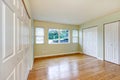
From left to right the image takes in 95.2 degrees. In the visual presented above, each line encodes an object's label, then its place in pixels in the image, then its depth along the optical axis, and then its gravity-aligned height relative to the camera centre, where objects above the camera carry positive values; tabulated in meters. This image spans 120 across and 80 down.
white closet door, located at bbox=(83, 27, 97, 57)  3.33 -0.13
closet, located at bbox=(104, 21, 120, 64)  2.41 -0.10
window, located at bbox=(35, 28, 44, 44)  3.33 +0.28
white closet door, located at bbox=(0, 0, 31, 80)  0.49 +0.01
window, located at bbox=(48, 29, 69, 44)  3.60 +0.23
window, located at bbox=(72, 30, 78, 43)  4.17 +0.25
